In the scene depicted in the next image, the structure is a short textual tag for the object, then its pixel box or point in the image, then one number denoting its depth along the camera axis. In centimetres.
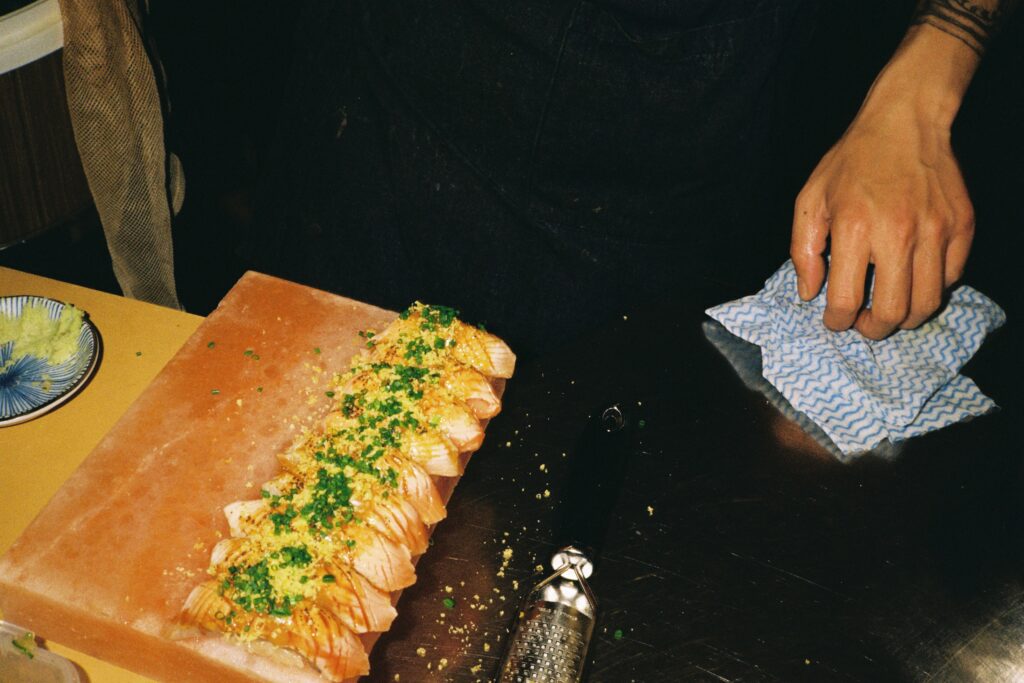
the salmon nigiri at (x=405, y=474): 72
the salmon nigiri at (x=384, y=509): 70
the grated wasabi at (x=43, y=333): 80
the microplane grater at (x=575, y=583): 67
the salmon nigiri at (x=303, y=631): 65
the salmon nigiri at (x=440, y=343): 78
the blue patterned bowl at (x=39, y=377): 77
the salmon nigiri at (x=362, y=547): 68
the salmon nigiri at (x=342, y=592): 67
